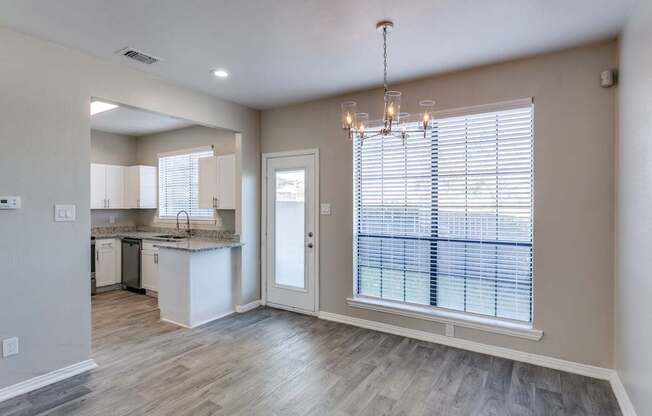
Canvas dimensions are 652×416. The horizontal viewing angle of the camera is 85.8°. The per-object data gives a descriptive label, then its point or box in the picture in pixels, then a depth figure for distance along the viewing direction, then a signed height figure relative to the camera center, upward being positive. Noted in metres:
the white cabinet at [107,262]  5.58 -0.91
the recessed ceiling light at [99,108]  4.62 +1.33
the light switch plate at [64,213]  2.85 -0.05
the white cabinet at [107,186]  5.89 +0.35
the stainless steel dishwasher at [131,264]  5.58 -0.94
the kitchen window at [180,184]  5.82 +0.39
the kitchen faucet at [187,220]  5.87 -0.24
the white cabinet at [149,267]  5.35 -0.94
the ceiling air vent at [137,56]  3.00 +1.33
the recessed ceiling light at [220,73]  3.45 +1.34
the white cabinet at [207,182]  5.10 +0.37
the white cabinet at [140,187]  6.20 +0.35
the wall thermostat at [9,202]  2.56 +0.03
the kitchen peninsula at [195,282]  4.06 -0.92
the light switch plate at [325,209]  4.34 -0.03
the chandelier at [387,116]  2.33 +0.64
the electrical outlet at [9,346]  2.57 -1.04
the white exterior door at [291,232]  4.48 -0.34
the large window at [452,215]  3.24 -0.09
